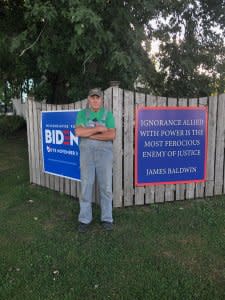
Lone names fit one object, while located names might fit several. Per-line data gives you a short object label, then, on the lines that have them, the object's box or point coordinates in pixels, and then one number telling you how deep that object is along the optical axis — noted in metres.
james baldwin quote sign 3.81
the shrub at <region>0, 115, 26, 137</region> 11.10
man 3.16
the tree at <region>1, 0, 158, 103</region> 4.59
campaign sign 4.06
